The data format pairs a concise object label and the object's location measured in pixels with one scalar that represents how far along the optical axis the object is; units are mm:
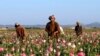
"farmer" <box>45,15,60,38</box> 14785
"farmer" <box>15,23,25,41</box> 18422
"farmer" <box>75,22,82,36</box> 22230
